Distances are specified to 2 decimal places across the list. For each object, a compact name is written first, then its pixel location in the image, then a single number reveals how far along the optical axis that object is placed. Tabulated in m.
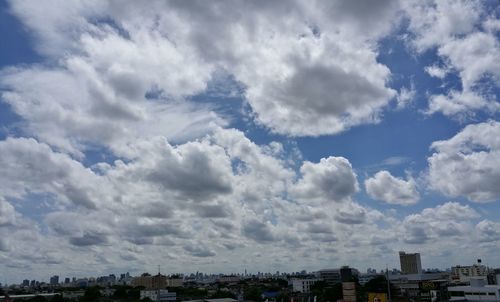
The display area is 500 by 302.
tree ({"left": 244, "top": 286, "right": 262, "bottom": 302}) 177.40
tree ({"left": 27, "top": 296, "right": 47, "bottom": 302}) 153.38
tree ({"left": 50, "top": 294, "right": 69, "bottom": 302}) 158.34
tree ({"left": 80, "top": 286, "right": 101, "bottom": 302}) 156.09
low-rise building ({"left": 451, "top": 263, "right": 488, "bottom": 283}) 180.00
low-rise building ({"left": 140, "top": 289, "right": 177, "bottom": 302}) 195.21
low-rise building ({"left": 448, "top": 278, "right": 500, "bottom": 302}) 108.00
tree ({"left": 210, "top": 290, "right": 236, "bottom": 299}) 156.90
